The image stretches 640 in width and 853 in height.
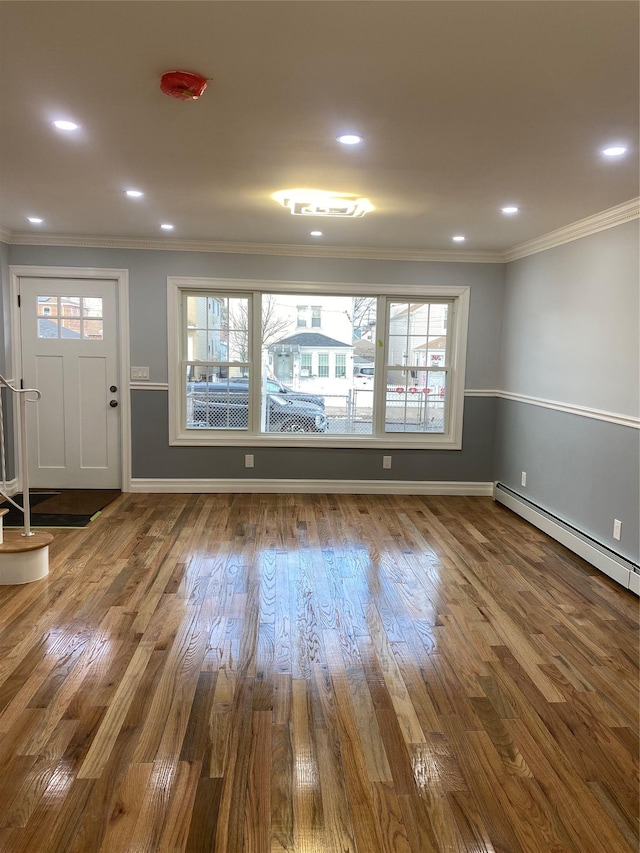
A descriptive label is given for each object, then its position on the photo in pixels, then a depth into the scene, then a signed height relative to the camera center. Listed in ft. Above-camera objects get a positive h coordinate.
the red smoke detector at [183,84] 6.29 +3.37
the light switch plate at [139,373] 17.07 -0.20
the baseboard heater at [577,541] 11.08 -3.97
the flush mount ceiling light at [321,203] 11.25 +3.58
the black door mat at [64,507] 14.30 -4.07
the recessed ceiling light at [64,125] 7.79 +3.51
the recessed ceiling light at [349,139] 8.02 +3.49
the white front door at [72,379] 16.74 -0.43
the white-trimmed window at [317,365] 17.35 +0.14
